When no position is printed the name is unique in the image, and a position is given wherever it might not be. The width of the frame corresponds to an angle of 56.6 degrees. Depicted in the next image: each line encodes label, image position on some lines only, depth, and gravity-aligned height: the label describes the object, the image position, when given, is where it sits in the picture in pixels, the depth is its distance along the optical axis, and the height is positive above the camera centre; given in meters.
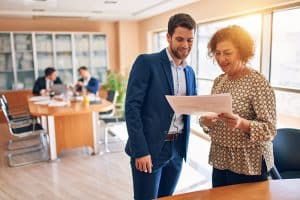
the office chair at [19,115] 4.45 -0.78
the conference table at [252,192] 1.25 -0.58
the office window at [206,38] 3.88 +0.50
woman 1.27 -0.24
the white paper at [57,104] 4.10 -0.51
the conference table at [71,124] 3.79 -0.79
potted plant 5.95 -0.34
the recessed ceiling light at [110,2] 4.64 +1.12
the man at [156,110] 1.52 -0.23
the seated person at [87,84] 5.41 -0.28
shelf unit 6.11 +0.32
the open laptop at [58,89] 4.78 -0.33
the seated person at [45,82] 5.20 -0.23
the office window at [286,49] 3.24 +0.19
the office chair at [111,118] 4.43 -0.80
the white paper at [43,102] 4.30 -0.50
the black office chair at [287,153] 2.14 -0.67
